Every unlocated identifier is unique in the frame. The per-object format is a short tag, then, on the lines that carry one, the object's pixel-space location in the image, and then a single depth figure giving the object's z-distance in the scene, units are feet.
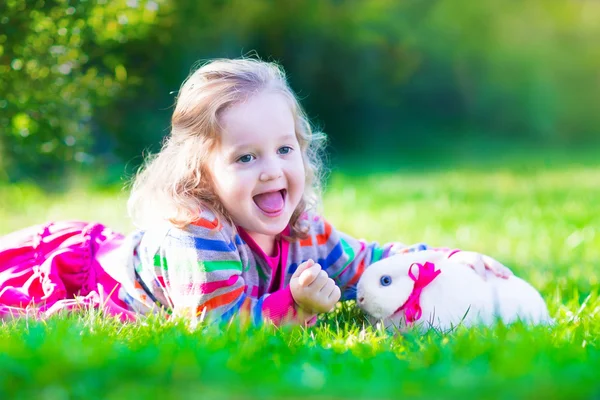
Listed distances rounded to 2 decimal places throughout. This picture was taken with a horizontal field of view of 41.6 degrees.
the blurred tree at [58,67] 11.10
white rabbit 8.10
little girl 7.97
